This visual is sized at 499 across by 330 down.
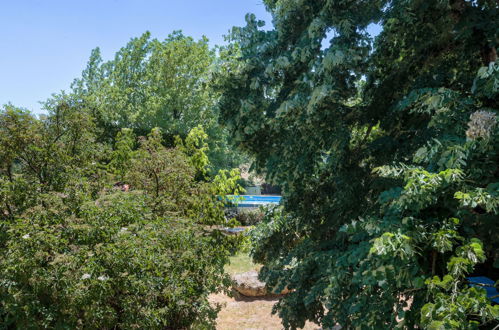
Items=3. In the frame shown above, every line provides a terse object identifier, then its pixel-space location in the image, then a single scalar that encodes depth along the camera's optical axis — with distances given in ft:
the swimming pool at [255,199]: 90.07
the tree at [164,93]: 75.46
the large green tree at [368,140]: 10.34
